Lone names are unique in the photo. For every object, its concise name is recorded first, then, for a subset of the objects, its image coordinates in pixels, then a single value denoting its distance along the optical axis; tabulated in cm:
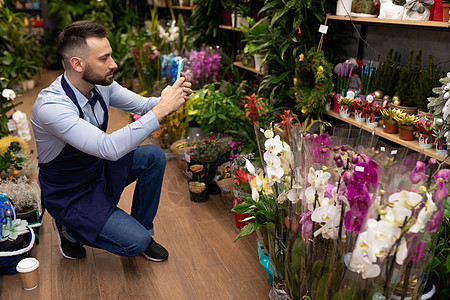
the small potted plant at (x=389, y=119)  252
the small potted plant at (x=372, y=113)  268
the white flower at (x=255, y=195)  179
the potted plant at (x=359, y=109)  277
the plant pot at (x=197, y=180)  304
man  197
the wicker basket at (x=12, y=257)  219
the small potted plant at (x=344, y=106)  285
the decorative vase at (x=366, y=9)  266
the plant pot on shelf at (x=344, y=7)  274
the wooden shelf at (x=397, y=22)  219
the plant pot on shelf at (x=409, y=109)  252
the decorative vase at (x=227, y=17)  453
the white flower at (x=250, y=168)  179
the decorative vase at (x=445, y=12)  215
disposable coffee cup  210
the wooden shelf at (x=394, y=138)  231
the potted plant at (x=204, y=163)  305
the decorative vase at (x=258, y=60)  383
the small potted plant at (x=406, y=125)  240
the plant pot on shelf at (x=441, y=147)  223
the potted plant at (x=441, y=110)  205
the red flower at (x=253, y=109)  302
